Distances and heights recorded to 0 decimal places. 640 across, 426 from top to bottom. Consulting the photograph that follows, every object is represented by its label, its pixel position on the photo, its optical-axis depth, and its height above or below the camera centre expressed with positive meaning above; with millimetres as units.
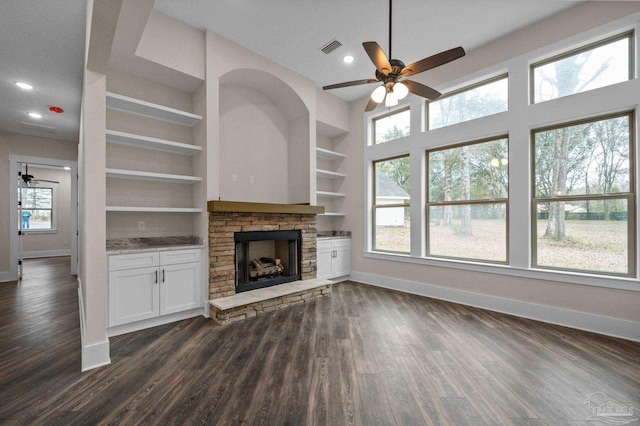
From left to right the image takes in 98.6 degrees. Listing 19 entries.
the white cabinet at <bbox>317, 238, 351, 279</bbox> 5172 -894
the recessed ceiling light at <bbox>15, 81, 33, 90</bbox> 4161 +1971
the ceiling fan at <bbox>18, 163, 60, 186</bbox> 7731 +1038
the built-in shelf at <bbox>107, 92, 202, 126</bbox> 3150 +1277
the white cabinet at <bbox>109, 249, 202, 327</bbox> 2939 -828
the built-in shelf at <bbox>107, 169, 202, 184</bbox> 3117 +445
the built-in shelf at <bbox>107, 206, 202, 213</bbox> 3036 +42
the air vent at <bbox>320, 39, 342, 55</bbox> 3831 +2359
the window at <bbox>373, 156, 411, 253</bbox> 5020 +111
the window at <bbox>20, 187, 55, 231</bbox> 8812 +165
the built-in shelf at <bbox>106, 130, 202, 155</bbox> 3163 +867
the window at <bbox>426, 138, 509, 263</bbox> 3877 +157
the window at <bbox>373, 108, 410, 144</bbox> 5020 +1627
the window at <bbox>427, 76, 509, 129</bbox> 3889 +1635
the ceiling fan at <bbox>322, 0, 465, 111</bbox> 2289 +1280
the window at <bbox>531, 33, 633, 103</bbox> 3025 +1664
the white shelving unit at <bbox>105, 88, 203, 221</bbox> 3141 +870
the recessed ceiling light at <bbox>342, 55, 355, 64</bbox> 4148 +2342
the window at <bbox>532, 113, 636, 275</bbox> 3010 +155
